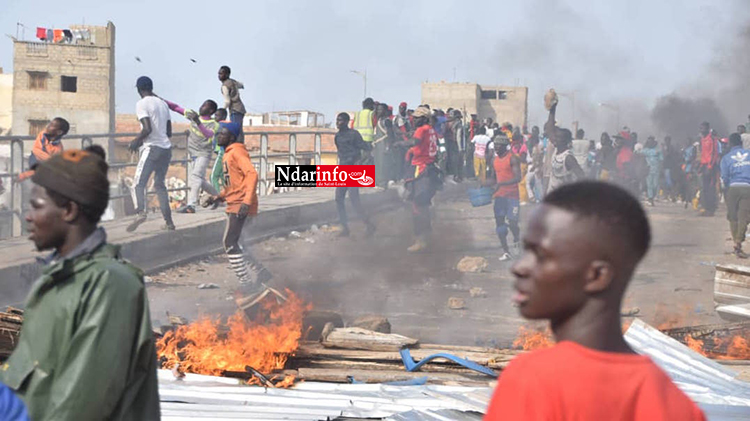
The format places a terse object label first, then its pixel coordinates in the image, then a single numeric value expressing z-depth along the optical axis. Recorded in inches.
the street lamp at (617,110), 1780.3
